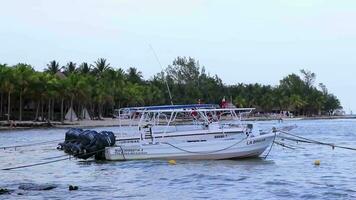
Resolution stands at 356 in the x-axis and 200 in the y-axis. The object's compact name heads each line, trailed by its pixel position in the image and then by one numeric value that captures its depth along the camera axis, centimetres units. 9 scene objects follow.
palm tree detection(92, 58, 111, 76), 14562
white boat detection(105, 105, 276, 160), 3506
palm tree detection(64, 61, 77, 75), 14488
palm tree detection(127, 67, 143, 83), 17001
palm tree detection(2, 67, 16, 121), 9848
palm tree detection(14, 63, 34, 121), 10183
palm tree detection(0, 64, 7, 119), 9869
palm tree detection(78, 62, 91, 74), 14600
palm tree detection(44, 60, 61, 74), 13998
